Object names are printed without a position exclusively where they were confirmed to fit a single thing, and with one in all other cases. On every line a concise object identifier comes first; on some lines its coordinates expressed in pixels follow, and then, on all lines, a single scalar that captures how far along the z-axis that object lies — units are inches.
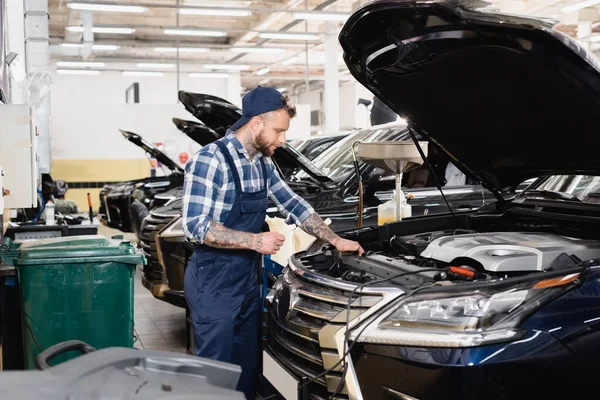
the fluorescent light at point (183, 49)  739.4
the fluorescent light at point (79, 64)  729.0
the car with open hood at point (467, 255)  85.0
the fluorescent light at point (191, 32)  582.4
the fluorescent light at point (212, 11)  495.9
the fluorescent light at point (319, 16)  510.0
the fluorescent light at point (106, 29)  573.0
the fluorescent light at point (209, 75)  811.5
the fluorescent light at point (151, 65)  788.0
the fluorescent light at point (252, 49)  676.4
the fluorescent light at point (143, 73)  792.3
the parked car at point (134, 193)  396.5
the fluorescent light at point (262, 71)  914.1
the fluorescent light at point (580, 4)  462.0
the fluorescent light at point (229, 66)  808.9
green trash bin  146.9
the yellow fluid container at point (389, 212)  169.5
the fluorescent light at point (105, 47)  681.6
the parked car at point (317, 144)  247.3
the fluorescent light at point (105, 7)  465.1
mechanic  117.2
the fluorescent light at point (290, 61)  826.7
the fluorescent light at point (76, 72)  757.9
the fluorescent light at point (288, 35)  577.0
